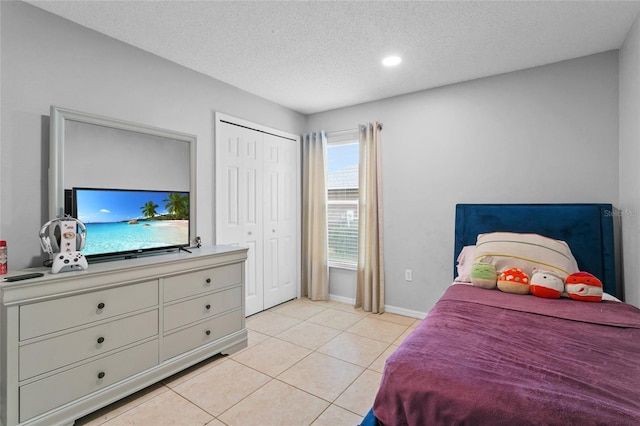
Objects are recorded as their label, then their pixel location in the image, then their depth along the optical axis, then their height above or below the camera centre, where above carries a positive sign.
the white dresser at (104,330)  1.58 -0.71
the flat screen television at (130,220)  2.11 -0.02
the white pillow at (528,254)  2.28 -0.31
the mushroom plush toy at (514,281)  2.15 -0.47
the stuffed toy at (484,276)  2.28 -0.46
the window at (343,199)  3.97 +0.21
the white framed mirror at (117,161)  2.02 +0.42
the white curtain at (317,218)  4.06 -0.03
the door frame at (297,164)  3.12 +0.64
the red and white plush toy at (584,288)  2.00 -0.48
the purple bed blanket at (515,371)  0.99 -0.59
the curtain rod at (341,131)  3.88 +1.08
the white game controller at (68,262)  1.78 -0.26
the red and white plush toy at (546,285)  2.06 -0.48
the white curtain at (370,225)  3.62 -0.12
